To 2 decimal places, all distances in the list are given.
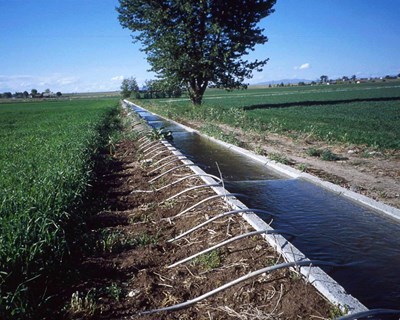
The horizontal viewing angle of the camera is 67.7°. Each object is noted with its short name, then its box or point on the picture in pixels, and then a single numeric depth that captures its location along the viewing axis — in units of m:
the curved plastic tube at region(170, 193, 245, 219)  4.92
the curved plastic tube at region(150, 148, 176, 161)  8.98
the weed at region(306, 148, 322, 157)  9.27
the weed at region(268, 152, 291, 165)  8.27
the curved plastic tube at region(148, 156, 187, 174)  7.50
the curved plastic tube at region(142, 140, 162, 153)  10.19
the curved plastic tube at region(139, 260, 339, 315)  2.73
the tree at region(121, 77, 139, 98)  107.63
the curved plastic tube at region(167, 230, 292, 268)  3.52
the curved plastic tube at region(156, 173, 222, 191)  6.16
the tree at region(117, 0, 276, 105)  25.19
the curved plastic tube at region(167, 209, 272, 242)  4.18
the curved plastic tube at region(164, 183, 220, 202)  5.51
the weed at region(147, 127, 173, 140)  11.84
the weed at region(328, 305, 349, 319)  2.52
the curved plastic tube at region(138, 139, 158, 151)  10.69
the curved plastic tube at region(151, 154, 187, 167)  8.13
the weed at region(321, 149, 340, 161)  8.64
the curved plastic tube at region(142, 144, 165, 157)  9.98
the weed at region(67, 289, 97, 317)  2.72
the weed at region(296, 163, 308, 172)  7.51
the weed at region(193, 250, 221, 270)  3.46
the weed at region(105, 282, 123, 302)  2.94
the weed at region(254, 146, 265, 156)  9.49
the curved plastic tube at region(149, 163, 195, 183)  6.83
